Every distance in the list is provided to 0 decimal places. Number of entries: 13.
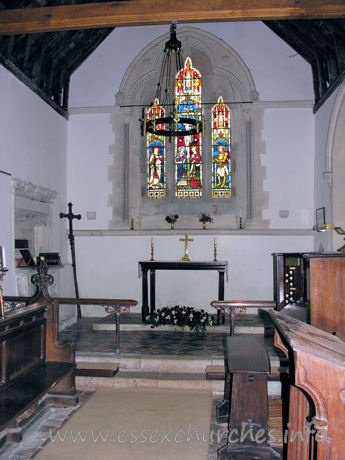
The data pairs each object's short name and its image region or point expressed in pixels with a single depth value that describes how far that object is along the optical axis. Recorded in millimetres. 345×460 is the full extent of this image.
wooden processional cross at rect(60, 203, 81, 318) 7934
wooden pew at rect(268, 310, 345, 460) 1242
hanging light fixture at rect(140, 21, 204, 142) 5598
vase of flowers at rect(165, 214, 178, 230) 7926
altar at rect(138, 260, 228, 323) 6844
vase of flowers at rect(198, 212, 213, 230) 7773
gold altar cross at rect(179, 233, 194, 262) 7273
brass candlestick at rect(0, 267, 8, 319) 3323
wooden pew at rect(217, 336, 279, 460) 2603
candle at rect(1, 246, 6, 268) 3464
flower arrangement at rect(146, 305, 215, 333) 6371
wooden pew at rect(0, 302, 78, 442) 3105
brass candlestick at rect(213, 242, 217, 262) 7443
